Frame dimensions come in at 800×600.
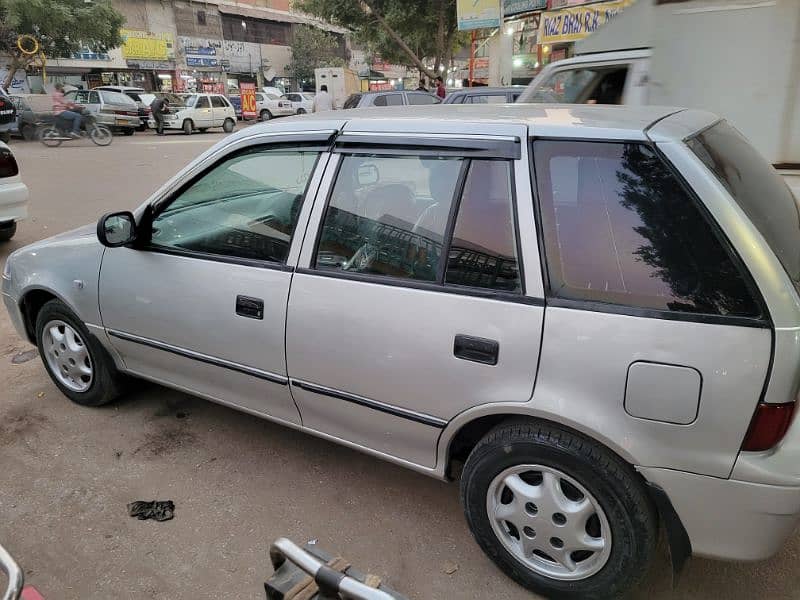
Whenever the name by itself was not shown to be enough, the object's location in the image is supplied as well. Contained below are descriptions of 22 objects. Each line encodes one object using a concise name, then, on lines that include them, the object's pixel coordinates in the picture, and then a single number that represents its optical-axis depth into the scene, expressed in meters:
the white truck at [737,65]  3.81
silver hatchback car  1.81
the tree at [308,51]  42.88
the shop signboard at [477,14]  18.27
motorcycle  18.50
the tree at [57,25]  21.64
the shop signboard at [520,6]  18.33
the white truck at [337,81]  29.77
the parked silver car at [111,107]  22.08
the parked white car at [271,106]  30.11
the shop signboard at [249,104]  29.30
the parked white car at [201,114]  23.44
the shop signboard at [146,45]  34.38
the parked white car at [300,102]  30.97
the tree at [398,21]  21.69
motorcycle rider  18.44
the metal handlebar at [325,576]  1.43
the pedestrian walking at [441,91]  20.04
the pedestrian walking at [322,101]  20.03
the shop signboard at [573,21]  14.65
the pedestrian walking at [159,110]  22.53
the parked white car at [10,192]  6.68
